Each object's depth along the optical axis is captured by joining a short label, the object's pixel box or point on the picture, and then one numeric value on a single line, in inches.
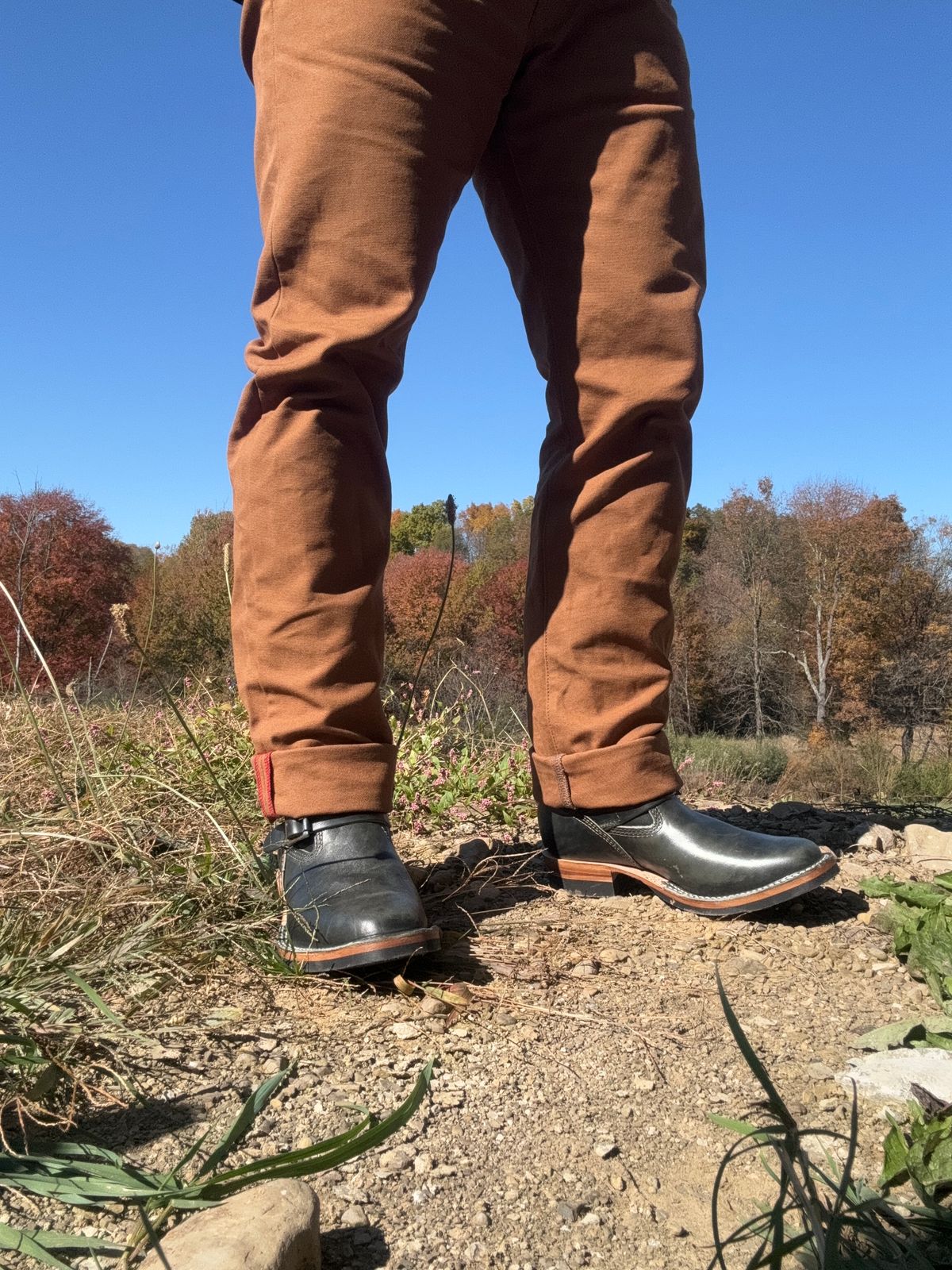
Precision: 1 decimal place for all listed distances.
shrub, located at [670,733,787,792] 149.4
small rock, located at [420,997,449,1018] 45.8
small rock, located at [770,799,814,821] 88.5
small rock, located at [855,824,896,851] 77.0
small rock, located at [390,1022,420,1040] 43.3
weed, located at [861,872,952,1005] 51.4
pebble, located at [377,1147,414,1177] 33.3
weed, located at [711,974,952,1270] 21.6
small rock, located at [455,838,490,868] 73.5
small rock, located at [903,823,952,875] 73.0
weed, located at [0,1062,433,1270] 27.8
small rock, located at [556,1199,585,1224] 31.6
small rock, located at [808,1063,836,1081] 41.6
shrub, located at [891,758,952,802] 224.7
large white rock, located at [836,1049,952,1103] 39.3
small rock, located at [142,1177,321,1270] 25.6
